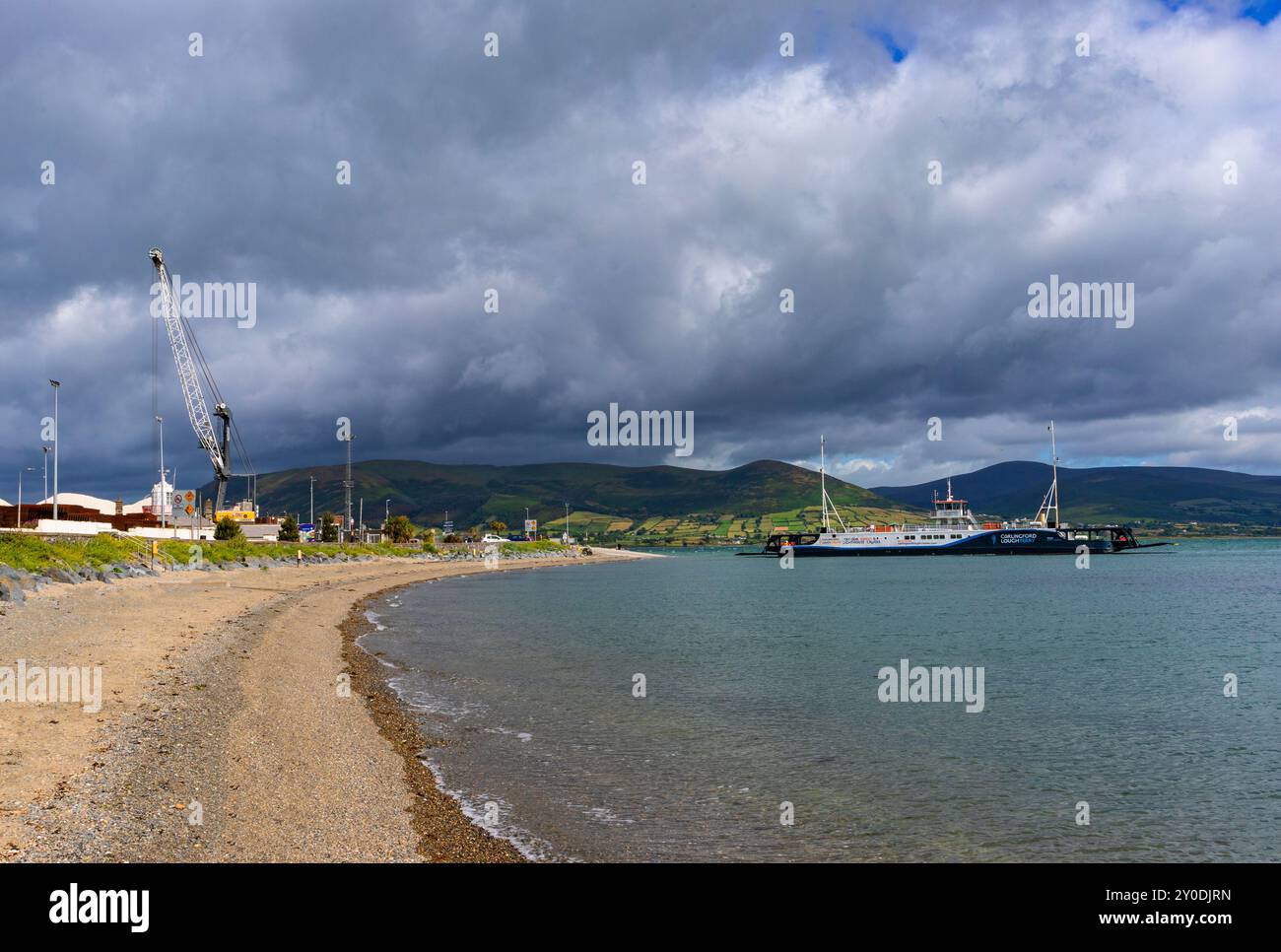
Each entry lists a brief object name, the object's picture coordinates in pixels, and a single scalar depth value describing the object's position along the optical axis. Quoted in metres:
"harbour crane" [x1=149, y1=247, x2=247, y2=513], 127.27
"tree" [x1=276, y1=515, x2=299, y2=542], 167.88
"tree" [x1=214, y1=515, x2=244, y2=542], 125.47
